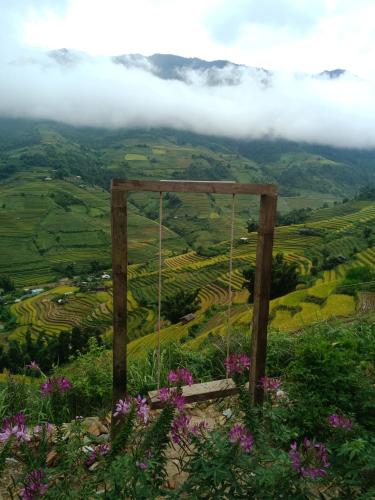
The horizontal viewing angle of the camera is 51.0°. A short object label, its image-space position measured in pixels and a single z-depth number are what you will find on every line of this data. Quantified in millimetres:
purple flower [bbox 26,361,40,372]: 2829
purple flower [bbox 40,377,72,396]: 2410
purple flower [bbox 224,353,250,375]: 2916
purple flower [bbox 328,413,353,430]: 2254
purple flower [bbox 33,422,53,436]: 3023
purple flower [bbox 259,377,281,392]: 2816
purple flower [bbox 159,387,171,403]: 2336
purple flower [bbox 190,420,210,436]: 2204
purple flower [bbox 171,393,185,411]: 2215
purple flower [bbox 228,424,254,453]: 2043
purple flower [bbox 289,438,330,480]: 1819
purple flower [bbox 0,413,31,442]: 1962
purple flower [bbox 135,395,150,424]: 2184
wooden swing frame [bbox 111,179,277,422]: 2936
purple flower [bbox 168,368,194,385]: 2387
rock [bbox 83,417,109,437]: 3264
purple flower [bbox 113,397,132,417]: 2254
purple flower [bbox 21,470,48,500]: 1858
